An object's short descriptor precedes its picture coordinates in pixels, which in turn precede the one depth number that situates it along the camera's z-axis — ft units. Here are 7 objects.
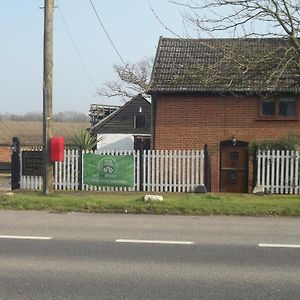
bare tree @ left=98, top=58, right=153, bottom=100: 166.06
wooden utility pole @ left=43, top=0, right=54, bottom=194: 47.29
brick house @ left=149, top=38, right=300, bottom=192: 66.08
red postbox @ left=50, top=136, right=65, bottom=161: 47.47
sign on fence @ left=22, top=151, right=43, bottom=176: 55.98
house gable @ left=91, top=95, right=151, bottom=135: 147.33
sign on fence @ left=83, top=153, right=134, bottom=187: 54.54
